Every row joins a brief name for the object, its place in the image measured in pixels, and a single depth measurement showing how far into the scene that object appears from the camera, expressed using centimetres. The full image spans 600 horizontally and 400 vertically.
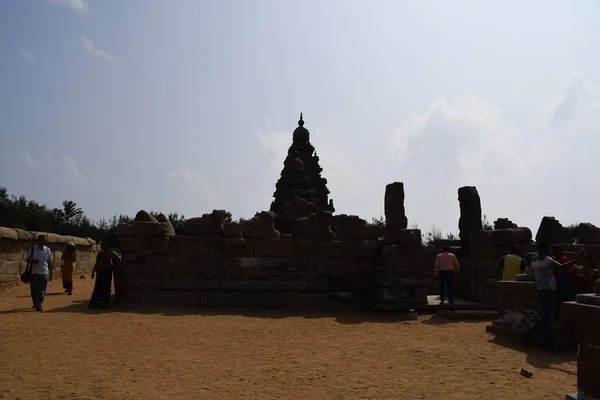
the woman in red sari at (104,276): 1127
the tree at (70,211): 4884
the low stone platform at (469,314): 1133
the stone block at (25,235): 1505
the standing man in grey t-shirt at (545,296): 786
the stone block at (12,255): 1434
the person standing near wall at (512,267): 1091
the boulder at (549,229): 1436
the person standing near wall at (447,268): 1214
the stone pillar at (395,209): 1279
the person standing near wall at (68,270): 1404
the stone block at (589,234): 1736
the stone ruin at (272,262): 1193
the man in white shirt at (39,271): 1088
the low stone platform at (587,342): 346
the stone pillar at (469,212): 1427
